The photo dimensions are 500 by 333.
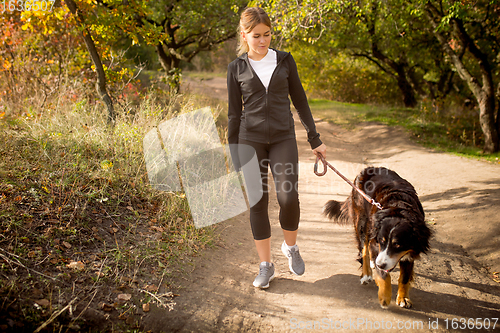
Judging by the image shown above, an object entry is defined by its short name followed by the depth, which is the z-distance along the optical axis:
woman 2.49
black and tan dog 2.36
